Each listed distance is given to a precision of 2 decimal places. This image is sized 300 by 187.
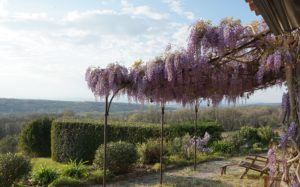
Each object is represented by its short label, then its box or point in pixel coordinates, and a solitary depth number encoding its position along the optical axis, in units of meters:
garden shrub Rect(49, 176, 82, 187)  4.90
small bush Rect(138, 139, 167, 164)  6.53
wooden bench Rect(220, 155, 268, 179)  4.74
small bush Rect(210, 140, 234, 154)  8.02
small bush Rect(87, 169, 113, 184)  5.27
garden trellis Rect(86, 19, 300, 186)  2.92
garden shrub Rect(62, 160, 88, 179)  5.40
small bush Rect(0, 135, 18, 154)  12.69
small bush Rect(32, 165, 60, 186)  5.23
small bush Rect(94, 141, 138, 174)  5.70
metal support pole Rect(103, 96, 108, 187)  3.72
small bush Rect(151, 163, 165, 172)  6.05
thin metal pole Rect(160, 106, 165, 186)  4.64
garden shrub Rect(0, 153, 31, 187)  4.97
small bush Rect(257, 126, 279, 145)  9.07
